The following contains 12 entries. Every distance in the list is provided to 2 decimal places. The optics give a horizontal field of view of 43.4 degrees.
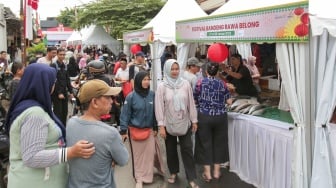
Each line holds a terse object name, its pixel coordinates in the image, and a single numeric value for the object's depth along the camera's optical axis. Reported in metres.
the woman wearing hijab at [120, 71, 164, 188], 5.50
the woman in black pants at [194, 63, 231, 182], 5.63
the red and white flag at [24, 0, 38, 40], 9.45
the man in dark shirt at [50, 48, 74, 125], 7.93
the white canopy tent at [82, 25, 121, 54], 26.06
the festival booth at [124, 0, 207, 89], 10.45
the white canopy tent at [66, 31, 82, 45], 30.25
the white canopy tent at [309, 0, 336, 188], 3.90
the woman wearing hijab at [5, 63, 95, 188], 2.45
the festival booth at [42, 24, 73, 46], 55.59
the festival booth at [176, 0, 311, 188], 4.09
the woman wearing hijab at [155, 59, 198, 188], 5.51
